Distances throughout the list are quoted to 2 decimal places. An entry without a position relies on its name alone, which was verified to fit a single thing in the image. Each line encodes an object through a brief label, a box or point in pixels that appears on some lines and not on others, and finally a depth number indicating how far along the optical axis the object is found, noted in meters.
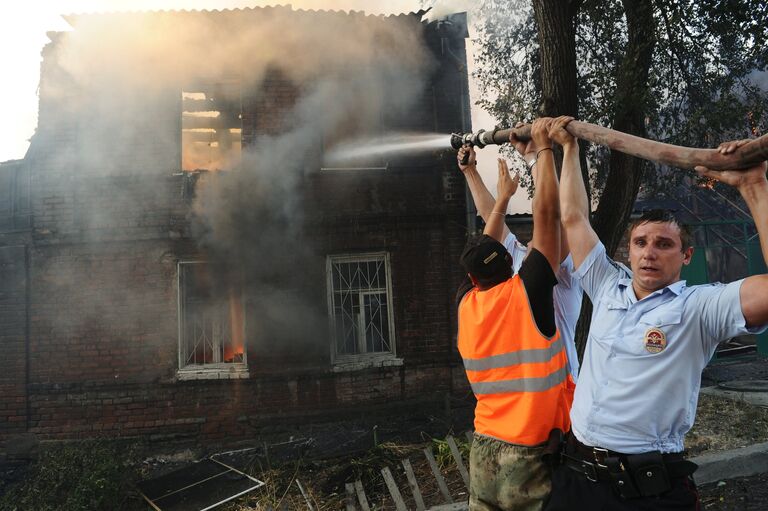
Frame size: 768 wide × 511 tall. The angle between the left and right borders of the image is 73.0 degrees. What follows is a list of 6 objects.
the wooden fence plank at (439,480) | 4.72
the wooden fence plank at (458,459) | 4.96
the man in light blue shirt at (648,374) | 1.83
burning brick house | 7.66
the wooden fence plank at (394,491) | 4.58
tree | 4.42
